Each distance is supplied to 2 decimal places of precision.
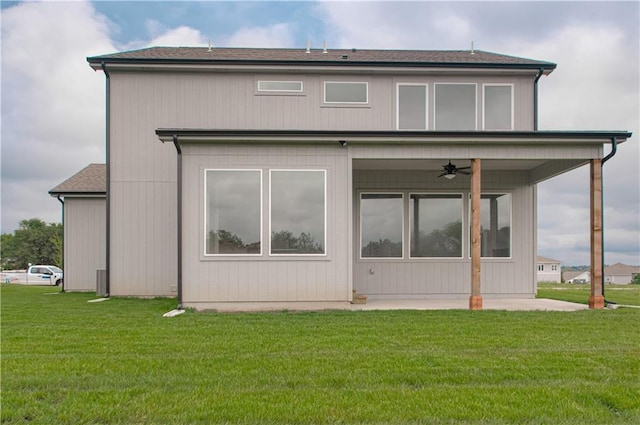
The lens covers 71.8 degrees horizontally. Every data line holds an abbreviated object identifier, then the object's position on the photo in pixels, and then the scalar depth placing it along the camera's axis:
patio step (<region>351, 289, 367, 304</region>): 9.46
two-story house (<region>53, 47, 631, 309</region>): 10.77
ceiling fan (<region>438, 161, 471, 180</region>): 9.50
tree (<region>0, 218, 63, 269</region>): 52.88
